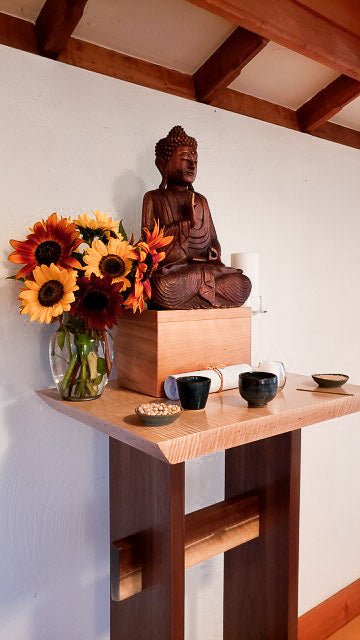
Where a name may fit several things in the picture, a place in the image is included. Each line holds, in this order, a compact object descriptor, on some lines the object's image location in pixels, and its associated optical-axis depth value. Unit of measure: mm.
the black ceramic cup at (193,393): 926
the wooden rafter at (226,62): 1299
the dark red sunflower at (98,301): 940
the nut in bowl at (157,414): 834
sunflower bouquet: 935
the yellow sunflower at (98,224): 1017
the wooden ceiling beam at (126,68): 1235
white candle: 1358
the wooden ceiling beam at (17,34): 1125
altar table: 878
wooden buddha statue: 1110
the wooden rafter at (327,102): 1580
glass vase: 1009
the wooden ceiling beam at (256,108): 1546
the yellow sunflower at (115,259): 959
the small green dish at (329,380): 1128
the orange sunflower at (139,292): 962
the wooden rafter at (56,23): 1059
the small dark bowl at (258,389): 945
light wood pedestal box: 1033
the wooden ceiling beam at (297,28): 1110
